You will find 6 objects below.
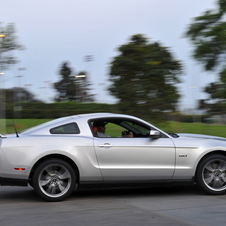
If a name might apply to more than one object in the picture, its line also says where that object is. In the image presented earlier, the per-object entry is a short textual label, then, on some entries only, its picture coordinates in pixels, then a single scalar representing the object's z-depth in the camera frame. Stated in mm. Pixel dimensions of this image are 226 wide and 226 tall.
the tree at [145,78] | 18500
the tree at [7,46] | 22048
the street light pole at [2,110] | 19422
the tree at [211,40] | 14078
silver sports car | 6484
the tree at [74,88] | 21250
